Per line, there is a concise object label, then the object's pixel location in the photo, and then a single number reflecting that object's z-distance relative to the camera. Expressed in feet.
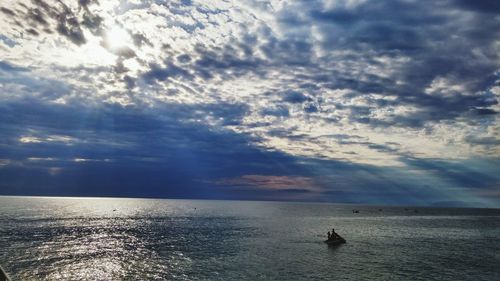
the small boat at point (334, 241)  249.14
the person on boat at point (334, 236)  254.27
